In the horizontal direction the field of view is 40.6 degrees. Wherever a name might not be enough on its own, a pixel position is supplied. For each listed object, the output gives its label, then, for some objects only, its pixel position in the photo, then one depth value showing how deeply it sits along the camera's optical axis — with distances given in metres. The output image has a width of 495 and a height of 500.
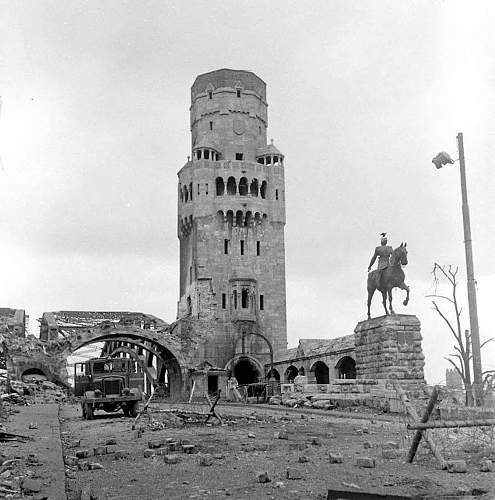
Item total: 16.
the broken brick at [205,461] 9.41
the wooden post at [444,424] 8.63
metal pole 15.71
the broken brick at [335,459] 9.56
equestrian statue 25.72
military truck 22.23
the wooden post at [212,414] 17.82
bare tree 25.75
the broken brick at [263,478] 7.95
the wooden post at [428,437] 8.69
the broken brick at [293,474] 8.22
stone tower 63.50
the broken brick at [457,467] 8.41
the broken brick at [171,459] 9.63
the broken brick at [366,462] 9.00
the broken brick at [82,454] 10.59
